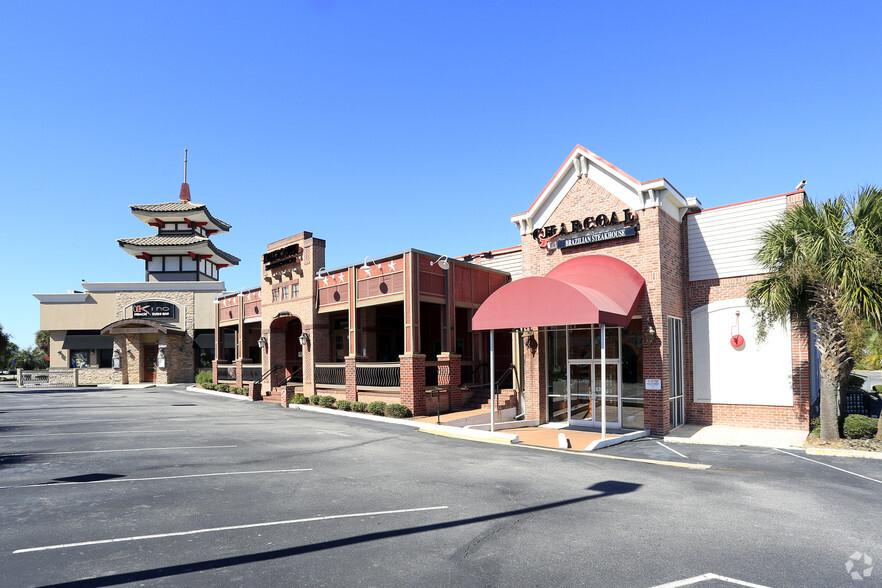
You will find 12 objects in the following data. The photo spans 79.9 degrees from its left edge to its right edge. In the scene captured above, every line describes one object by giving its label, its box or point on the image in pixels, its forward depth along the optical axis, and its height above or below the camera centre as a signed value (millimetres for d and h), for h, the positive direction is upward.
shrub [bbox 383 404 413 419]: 19766 -3185
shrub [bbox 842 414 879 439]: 13430 -2715
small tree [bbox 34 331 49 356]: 69938 -1250
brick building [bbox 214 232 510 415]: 21594 +68
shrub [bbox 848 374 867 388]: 20281 -2382
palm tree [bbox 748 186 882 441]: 12508 +1192
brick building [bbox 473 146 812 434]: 15617 +314
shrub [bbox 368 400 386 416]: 20528 -3123
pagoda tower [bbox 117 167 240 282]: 50406 +8068
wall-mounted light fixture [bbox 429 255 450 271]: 21956 +2693
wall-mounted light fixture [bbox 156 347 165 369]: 40688 -2228
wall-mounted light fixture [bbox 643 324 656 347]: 15672 -335
